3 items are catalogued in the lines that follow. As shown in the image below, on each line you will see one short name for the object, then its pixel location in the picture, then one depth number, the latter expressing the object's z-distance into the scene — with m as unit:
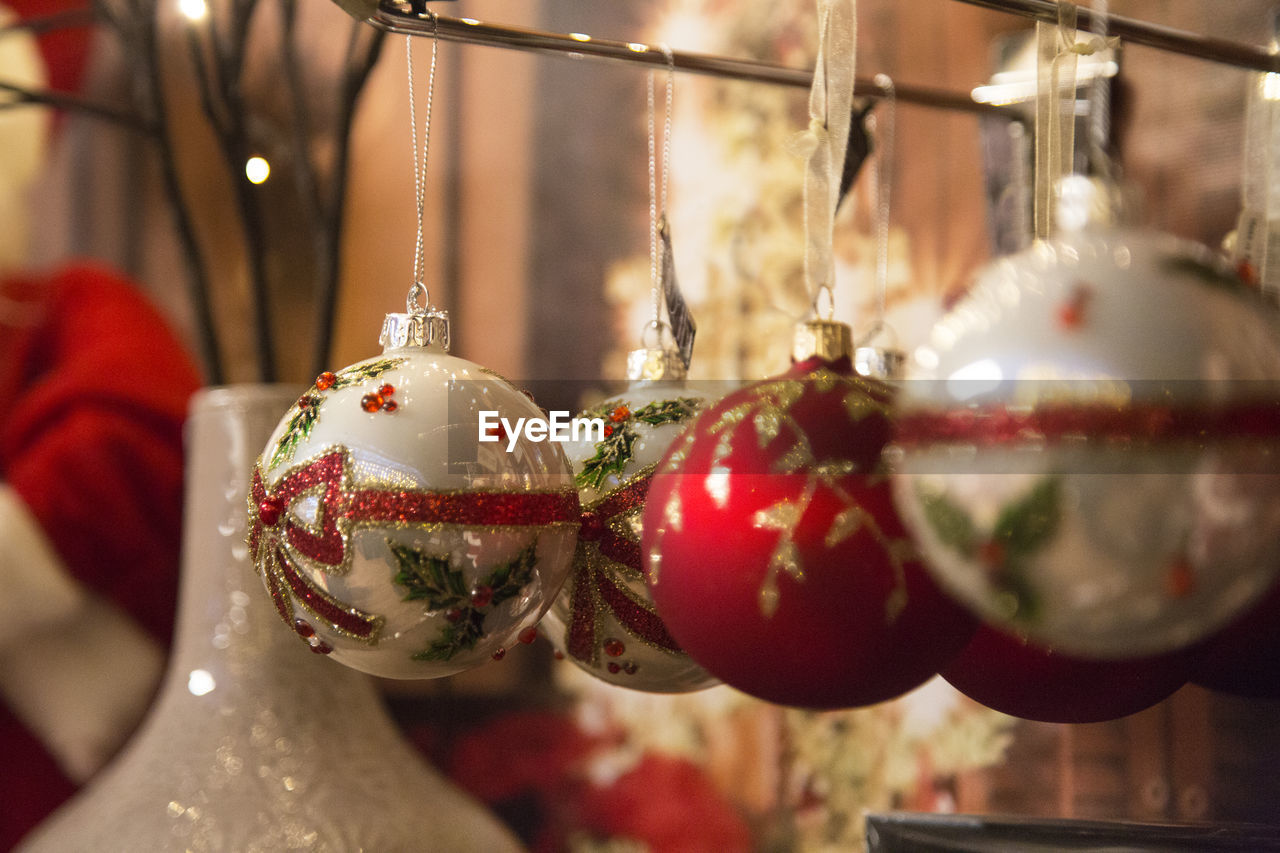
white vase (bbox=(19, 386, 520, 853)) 0.70
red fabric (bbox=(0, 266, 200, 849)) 0.98
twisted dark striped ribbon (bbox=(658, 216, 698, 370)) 0.54
